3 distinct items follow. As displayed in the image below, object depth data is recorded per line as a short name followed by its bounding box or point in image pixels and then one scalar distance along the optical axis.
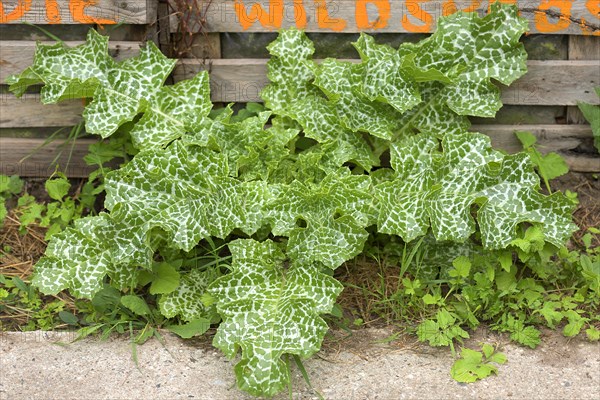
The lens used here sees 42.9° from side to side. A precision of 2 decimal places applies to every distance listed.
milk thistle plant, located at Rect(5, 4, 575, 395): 2.95
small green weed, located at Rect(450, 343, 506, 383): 2.75
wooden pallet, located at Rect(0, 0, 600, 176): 3.54
